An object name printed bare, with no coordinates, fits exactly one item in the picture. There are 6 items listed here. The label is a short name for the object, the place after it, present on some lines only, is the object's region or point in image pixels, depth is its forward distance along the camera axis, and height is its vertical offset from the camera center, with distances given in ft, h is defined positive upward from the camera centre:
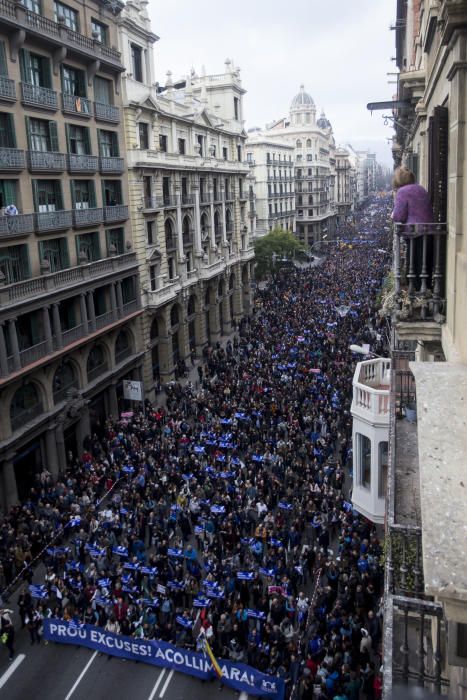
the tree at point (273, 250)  249.75 -14.70
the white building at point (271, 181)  294.25 +17.00
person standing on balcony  32.55 -0.35
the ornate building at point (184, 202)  132.05 +4.26
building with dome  365.40 +27.72
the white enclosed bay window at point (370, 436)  61.21 -23.27
